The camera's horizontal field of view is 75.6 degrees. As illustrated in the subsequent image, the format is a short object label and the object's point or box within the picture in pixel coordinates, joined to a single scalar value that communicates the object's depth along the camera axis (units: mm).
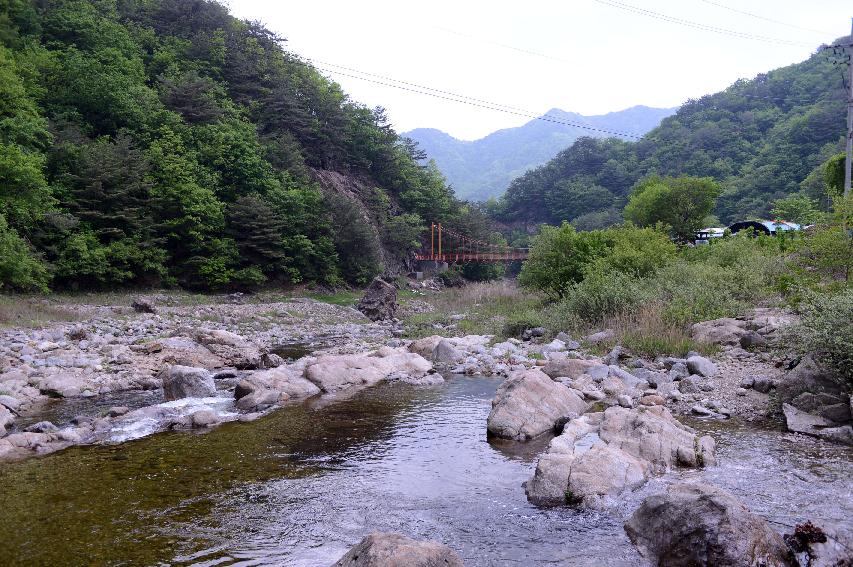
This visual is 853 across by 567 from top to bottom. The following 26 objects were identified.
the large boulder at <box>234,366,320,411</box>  11211
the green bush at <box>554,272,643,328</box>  17844
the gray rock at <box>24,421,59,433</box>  9250
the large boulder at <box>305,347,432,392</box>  13219
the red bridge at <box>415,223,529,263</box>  62203
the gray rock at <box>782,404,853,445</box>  7980
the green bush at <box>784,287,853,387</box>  8742
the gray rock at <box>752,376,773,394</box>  10541
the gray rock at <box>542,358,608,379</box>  12552
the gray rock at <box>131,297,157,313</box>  25500
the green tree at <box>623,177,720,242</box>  44844
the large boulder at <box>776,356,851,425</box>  8562
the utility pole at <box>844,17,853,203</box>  21969
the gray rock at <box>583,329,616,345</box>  15918
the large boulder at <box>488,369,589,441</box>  9203
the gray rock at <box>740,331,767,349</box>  13109
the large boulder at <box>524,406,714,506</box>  6488
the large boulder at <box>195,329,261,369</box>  15906
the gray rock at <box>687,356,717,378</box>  11930
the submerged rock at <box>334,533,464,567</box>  4227
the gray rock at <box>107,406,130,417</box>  10330
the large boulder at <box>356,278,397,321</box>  33125
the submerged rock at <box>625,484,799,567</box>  4672
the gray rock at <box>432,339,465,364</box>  16234
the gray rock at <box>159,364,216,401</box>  12086
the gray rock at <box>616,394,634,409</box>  10039
